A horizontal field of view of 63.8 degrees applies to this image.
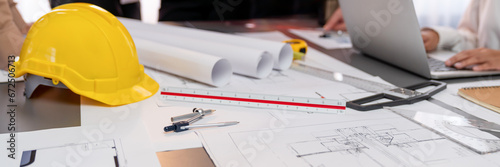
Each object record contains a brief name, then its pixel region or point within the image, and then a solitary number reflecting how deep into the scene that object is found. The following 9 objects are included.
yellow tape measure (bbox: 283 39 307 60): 1.35
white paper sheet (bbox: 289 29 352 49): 1.58
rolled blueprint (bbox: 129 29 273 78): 1.12
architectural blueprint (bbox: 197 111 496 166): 0.68
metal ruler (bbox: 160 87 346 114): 0.91
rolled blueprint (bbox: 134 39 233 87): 1.06
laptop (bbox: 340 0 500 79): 1.10
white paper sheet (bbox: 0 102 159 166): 0.66
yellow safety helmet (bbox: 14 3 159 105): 0.86
